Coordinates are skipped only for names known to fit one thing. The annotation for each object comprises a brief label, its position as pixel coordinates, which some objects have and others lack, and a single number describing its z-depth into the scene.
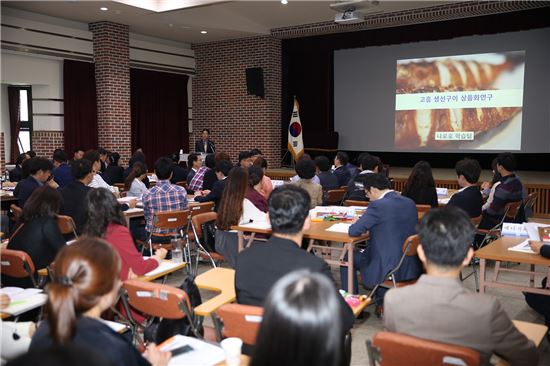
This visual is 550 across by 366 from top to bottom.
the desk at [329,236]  3.89
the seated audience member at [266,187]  5.69
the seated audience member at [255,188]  4.78
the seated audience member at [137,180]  6.17
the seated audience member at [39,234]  3.35
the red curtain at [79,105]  10.30
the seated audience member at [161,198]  4.97
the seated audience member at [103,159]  8.20
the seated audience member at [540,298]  3.16
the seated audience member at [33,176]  5.22
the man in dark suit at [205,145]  11.26
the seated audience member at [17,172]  7.45
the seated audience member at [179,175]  7.75
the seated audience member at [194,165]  7.23
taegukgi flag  12.12
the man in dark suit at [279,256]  2.18
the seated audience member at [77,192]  4.83
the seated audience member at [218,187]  5.57
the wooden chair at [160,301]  2.39
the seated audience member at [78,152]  9.41
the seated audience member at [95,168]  5.99
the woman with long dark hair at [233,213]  4.61
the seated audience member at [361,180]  5.84
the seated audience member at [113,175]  7.64
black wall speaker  11.89
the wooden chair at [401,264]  3.54
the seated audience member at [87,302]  1.50
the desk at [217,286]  2.46
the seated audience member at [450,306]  1.84
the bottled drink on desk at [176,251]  3.84
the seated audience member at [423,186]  5.46
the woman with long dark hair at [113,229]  3.03
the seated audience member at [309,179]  5.44
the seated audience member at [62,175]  6.54
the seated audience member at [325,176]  6.64
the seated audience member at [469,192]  5.03
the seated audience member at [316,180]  6.37
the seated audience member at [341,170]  7.31
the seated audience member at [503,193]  5.48
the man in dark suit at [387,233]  3.71
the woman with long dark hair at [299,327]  1.02
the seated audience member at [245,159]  7.02
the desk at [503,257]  3.21
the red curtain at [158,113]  12.05
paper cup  1.81
